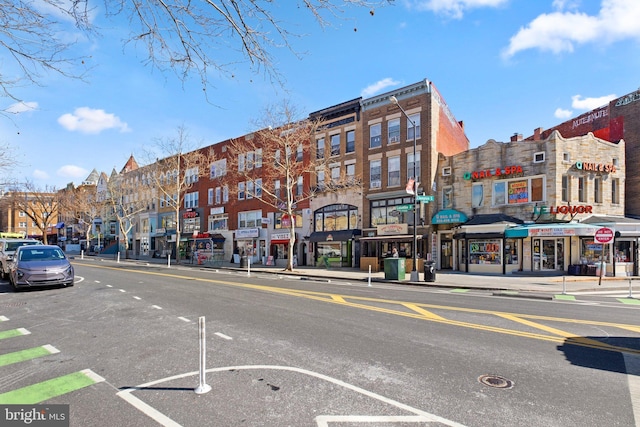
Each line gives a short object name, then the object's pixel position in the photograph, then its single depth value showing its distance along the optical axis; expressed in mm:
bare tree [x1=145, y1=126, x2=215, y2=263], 38625
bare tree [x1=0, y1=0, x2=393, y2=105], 4695
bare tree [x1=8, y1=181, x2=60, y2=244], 58916
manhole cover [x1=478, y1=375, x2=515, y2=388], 4664
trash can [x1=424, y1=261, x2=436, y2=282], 18766
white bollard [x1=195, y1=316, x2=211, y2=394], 4375
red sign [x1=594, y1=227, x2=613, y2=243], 16094
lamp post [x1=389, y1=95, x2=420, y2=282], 18875
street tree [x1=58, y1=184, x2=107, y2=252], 58844
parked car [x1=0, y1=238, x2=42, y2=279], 15283
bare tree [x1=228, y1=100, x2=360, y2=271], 27311
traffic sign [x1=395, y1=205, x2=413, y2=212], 24272
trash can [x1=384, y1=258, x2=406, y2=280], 19864
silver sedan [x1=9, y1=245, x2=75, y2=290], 12258
